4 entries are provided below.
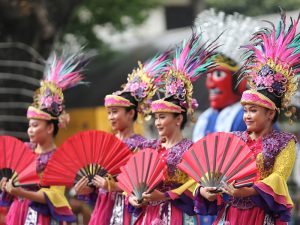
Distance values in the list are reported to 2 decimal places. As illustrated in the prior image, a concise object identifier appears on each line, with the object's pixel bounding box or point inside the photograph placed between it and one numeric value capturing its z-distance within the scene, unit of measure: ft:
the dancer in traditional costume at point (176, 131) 48.47
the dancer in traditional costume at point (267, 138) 43.61
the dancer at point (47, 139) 53.96
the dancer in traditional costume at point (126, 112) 53.40
